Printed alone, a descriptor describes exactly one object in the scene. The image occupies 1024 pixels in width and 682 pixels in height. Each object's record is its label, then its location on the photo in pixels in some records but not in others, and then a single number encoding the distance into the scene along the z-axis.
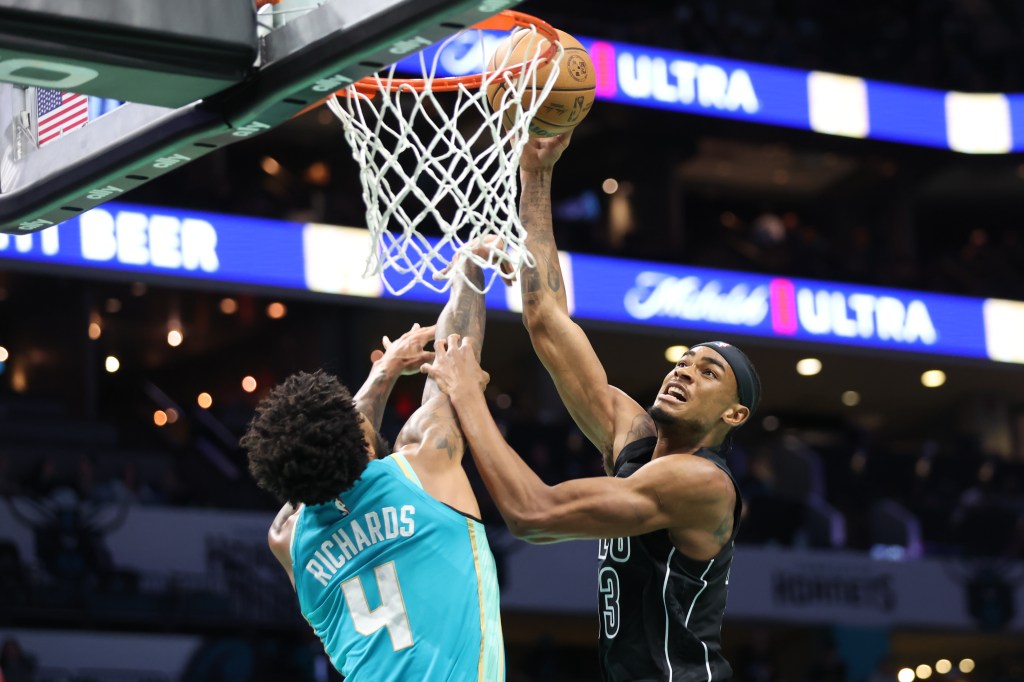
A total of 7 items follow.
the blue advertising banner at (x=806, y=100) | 27.18
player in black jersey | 6.72
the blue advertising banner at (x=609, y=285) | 21.93
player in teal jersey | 6.20
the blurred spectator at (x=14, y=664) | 18.71
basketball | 8.12
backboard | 5.30
